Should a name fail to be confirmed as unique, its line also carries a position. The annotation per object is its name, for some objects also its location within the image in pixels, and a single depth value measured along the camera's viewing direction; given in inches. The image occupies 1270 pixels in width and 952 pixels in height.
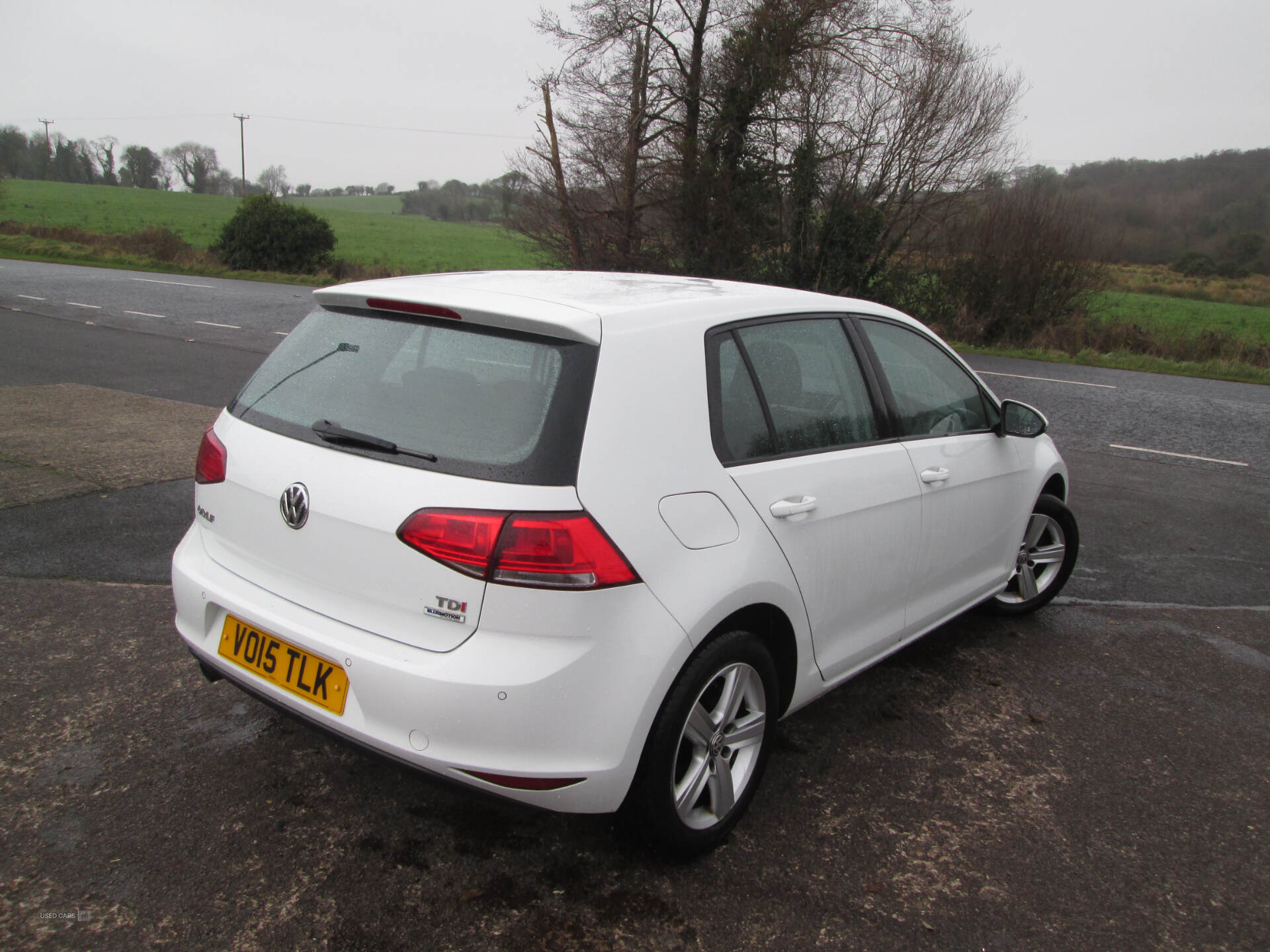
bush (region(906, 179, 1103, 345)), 855.1
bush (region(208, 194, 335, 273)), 1194.6
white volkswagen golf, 87.0
